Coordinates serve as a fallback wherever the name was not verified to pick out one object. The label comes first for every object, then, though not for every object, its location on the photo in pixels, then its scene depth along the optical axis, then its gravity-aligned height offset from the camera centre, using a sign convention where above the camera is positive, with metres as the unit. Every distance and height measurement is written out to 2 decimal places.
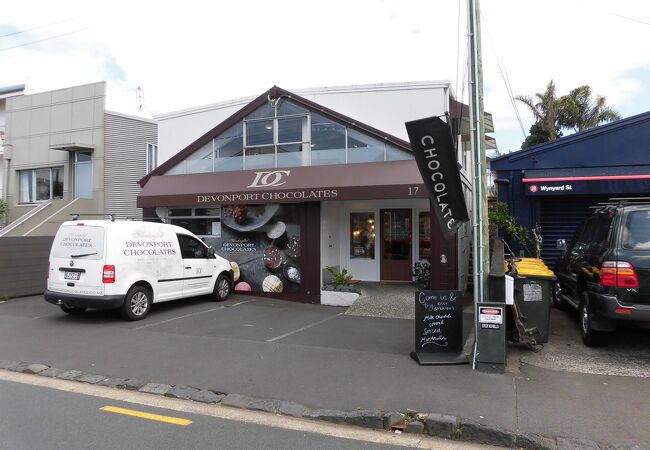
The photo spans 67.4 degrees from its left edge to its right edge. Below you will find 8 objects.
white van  9.41 -0.64
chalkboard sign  6.67 -1.19
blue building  11.47 +1.52
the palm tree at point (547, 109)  27.31 +7.35
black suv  6.11 -0.46
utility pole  6.48 +1.09
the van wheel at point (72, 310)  10.53 -1.66
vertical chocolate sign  6.04 +0.87
